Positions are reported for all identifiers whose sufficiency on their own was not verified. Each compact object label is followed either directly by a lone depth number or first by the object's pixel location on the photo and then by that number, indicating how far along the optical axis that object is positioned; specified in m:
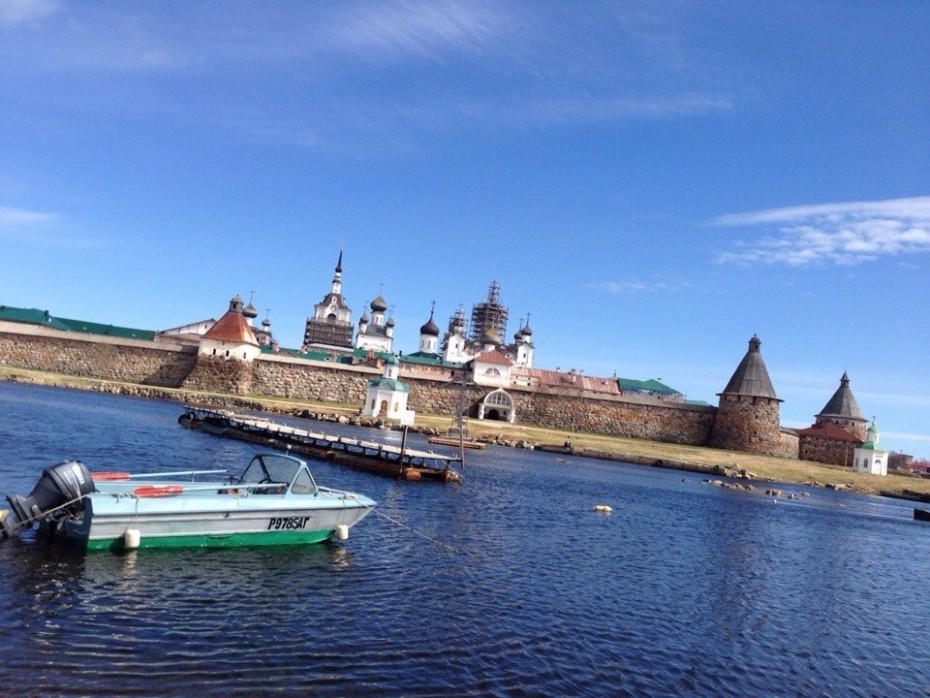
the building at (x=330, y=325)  118.00
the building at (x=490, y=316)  124.56
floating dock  32.95
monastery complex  79.50
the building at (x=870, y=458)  76.50
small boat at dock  13.27
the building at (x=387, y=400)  66.81
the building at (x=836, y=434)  82.50
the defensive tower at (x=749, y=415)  79.44
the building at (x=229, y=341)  79.12
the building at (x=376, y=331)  118.25
